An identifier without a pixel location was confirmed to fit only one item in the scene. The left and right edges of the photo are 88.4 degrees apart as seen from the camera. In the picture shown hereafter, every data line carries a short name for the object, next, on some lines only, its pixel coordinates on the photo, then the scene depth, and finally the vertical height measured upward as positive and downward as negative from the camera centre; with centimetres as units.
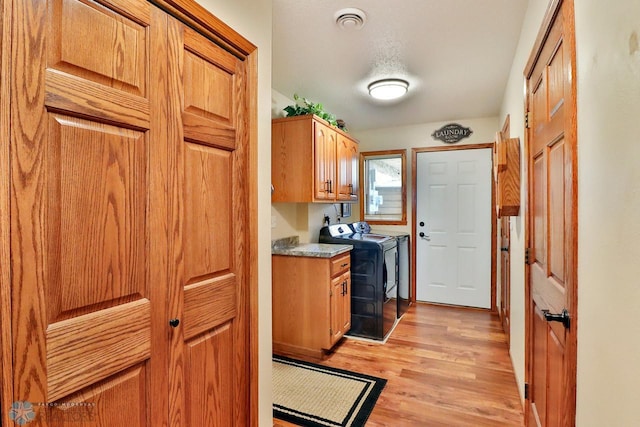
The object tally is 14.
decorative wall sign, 403 +98
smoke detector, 184 +112
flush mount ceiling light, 279 +108
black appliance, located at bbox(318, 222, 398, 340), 310 -73
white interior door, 399 -19
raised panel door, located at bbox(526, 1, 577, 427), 102 -4
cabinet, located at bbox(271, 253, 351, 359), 273 -78
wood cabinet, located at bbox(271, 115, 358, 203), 290 +48
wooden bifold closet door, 82 -1
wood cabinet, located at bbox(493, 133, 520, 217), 211 +24
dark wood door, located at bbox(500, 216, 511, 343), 281 -61
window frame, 430 +43
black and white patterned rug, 197 -122
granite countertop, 275 -32
